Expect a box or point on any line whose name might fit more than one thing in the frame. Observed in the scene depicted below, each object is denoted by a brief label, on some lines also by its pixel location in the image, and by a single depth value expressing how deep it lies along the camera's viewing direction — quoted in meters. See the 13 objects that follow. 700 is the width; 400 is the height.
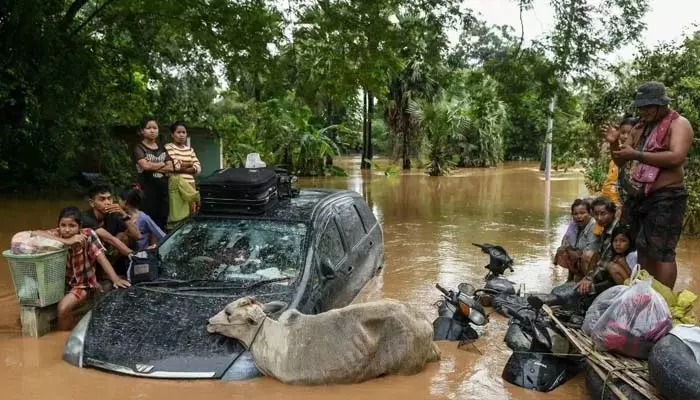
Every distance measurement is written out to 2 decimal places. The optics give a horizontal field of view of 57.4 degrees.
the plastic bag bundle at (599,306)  4.77
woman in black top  7.09
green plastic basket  5.37
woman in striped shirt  7.16
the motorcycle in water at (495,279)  6.97
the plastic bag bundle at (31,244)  5.42
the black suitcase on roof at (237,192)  5.64
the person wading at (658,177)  5.15
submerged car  4.33
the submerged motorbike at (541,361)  4.63
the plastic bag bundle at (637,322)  4.26
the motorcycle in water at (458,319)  5.51
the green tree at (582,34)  11.65
